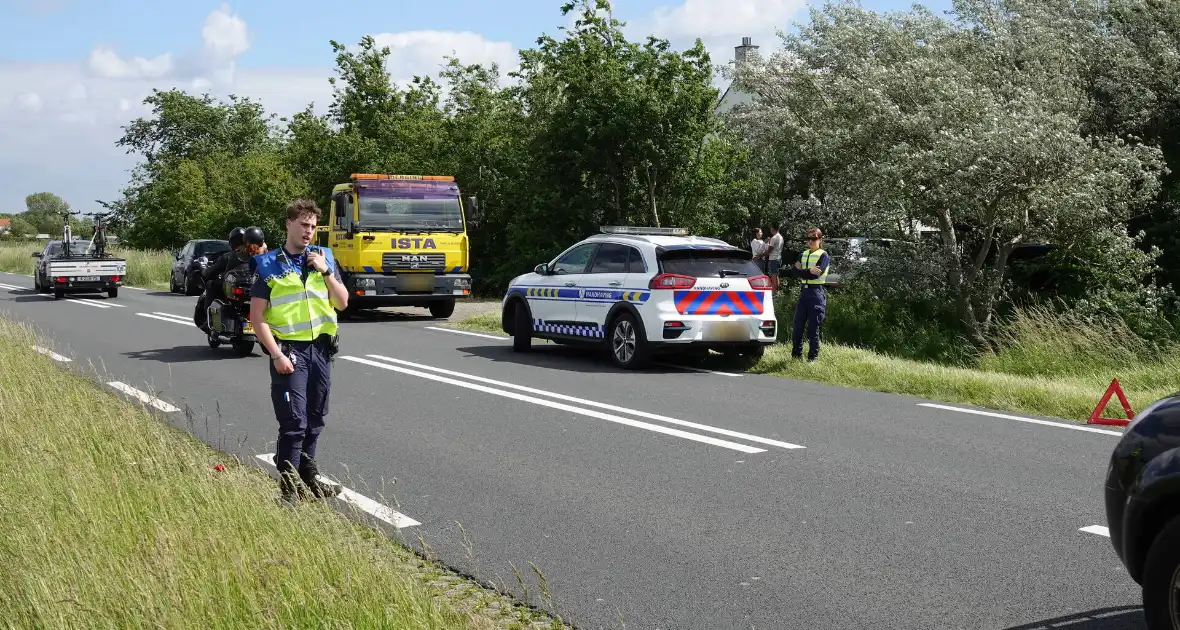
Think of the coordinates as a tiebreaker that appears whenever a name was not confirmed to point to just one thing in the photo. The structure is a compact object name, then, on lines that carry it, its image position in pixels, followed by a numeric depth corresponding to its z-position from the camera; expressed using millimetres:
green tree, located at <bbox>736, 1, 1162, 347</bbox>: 19953
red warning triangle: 9961
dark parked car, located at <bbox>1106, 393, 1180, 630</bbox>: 3930
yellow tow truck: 22484
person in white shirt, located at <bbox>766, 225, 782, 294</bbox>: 22397
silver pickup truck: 31984
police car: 13969
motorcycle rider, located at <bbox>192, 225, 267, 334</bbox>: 13711
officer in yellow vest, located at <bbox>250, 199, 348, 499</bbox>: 6652
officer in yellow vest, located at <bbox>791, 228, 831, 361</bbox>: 14195
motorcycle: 15438
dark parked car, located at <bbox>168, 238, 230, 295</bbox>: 33656
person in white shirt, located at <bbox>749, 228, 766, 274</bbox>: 24500
